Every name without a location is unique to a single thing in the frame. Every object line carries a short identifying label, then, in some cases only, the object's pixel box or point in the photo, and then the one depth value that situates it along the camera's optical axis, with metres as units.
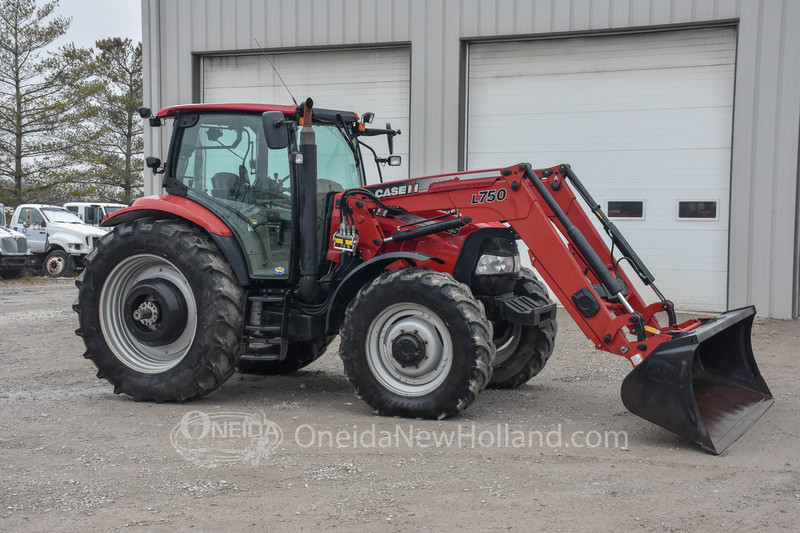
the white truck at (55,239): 22.50
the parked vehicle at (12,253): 20.66
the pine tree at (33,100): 38.12
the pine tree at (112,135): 40.62
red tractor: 6.12
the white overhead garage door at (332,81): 14.53
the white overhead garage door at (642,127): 12.82
